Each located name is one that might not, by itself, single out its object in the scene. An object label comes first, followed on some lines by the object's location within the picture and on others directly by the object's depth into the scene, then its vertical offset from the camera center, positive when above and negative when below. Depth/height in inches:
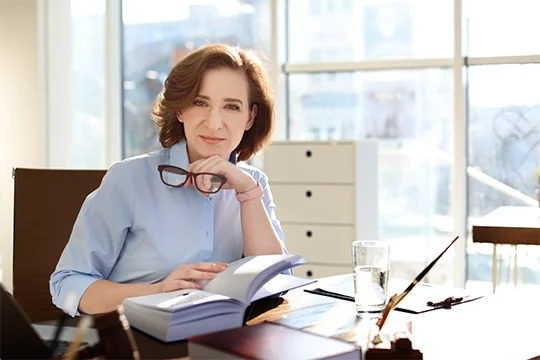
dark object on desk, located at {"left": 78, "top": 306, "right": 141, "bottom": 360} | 62.2 -8.2
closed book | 64.7 -9.5
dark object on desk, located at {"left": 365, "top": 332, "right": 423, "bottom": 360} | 67.1 -10.2
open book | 71.6 -9.1
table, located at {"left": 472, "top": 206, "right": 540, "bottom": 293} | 97.9 -7.9
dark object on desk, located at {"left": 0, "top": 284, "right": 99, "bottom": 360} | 63.0 -8.4
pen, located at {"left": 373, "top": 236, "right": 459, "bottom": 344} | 73.0 -9.1
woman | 85.0 -4.3
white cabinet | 160.1 -7.9
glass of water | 77.2 -8.2
